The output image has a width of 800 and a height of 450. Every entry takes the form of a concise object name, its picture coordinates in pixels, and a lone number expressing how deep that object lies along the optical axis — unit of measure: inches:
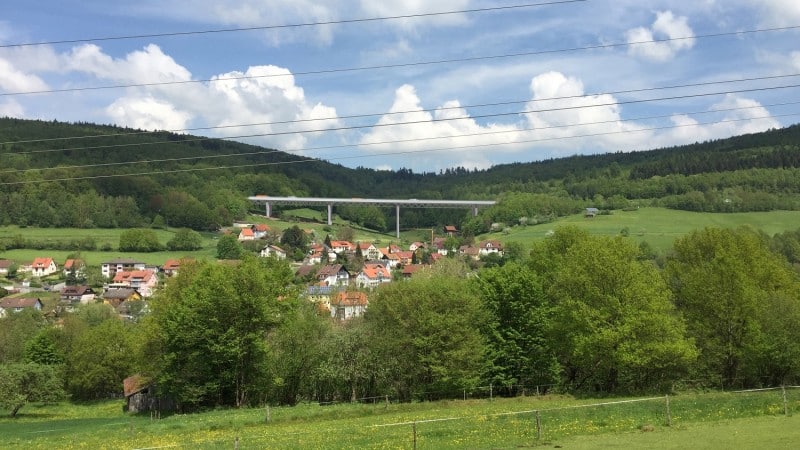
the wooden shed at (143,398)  2079.2
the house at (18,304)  4398.9
